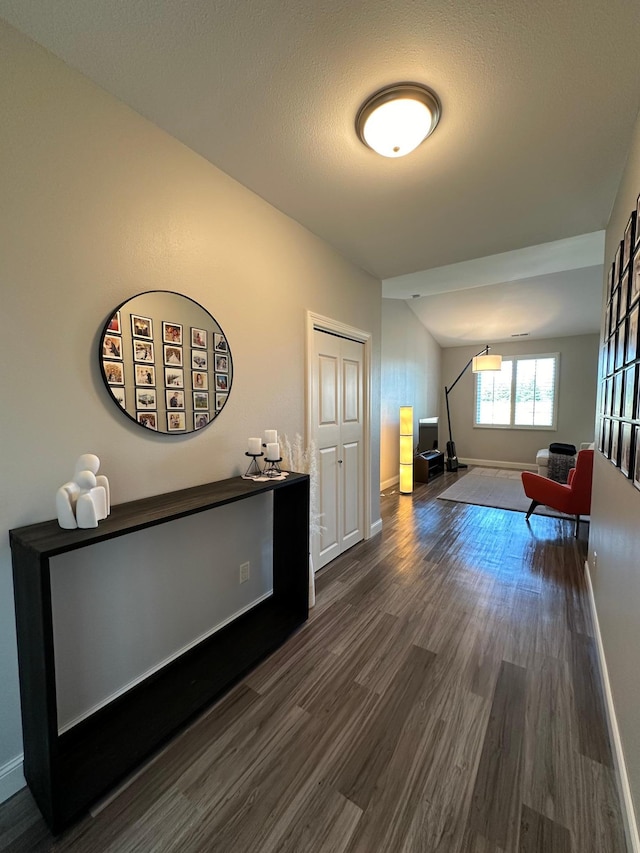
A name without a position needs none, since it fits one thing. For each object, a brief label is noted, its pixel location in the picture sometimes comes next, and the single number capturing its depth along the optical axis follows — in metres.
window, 6.92
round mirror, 1.46
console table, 1.09
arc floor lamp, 6.02
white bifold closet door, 2.81
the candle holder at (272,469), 2.07
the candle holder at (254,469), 2.06
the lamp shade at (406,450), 5.35
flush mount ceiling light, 1.37
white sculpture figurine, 1.21
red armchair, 3.35
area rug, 4.73
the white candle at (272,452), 2.05
